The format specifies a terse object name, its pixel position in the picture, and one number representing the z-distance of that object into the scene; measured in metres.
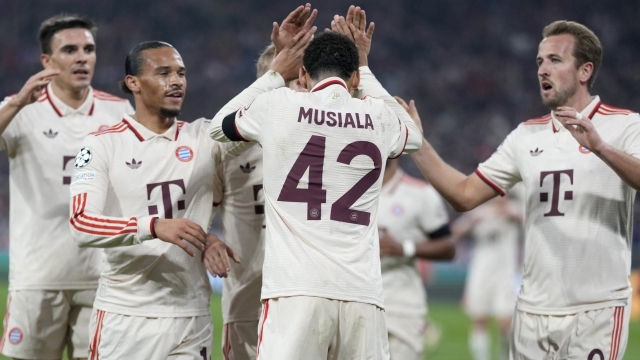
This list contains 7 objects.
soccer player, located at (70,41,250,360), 10.09
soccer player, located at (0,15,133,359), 12.38
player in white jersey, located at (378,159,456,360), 13.90
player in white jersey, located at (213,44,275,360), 11.59
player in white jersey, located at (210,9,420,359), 8.56
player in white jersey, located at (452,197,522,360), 26.00
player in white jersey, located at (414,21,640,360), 10.51
